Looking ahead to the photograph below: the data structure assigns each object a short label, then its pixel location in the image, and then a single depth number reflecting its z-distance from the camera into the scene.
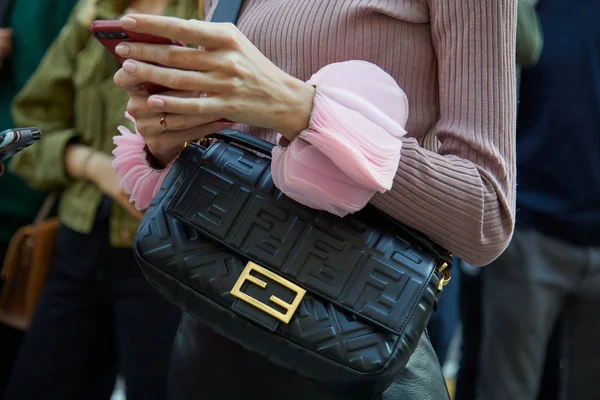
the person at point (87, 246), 1.40
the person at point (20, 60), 1.67
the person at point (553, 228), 1.74
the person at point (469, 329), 2.03
